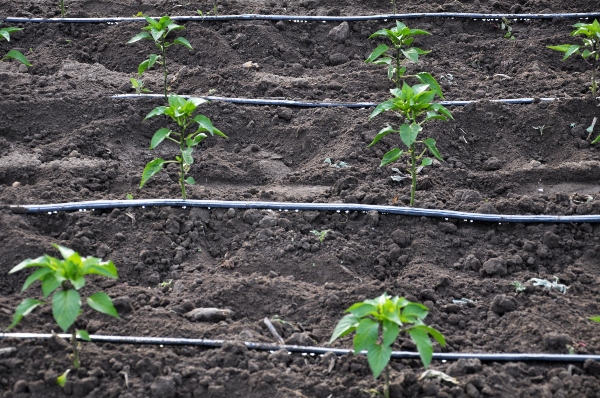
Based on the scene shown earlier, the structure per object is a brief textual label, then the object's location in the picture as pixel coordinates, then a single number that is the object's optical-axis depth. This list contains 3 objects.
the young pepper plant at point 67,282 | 5.86
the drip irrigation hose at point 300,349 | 6.53
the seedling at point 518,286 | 7.42
